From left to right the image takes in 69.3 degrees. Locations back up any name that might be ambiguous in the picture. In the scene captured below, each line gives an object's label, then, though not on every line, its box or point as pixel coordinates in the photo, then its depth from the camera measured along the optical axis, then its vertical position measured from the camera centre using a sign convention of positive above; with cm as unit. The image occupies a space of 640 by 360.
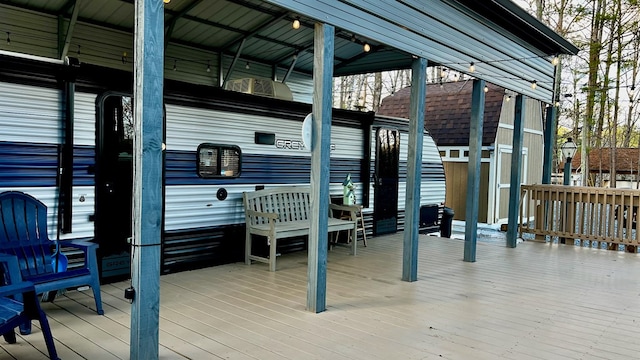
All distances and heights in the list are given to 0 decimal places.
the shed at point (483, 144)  1329 +90
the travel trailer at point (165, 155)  436 +14
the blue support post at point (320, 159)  428 +11
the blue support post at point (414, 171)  546 +2
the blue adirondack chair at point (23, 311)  280 -94
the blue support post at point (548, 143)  911 +67
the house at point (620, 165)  2443 +72
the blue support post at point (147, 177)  292 -7
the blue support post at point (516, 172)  776 +6
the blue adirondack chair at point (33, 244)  393 -71
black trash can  1031 -110
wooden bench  593 -65
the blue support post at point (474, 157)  647 +24
